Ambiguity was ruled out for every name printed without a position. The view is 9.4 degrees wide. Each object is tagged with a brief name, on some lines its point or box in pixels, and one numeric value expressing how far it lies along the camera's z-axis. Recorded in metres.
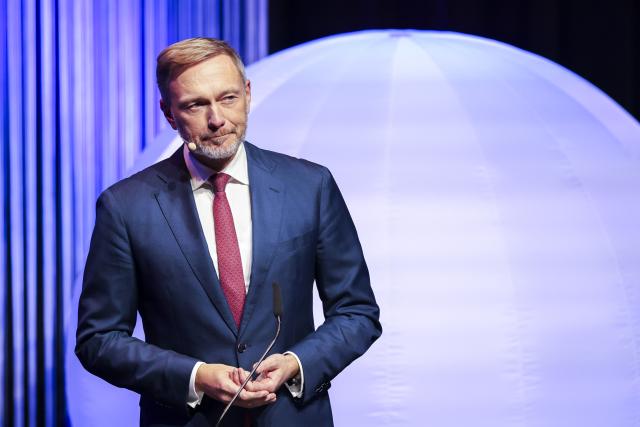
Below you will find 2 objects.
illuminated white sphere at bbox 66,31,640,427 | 8.65
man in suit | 7.50
